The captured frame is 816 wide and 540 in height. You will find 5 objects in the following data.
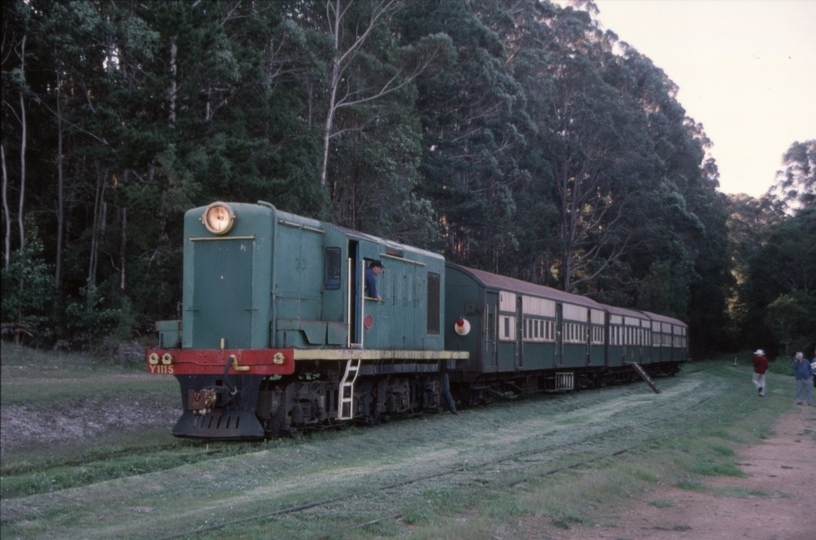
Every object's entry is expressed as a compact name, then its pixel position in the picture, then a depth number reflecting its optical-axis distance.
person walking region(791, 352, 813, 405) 23.71
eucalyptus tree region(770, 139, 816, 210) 69.88
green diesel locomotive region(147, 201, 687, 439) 12.36
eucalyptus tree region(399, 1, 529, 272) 44.03
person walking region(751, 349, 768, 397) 26.30
